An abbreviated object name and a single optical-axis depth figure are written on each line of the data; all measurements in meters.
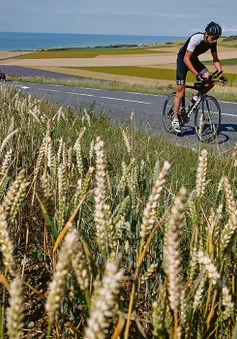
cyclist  7.51
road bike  8.29
